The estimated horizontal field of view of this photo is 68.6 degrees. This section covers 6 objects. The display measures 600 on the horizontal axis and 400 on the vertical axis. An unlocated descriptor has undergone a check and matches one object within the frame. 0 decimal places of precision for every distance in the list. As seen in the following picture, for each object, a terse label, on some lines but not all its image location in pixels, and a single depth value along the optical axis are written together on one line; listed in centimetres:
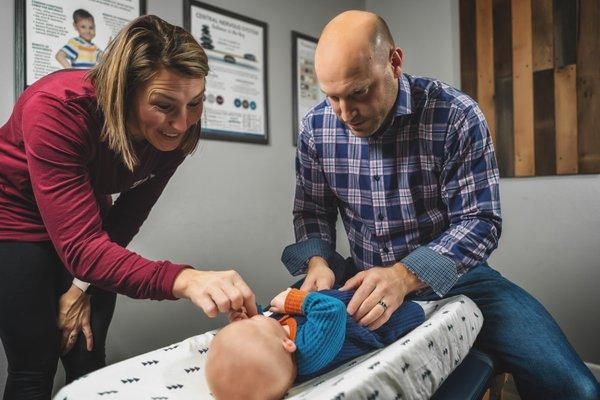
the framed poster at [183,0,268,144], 209
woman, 91
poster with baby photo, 159
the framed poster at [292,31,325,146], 250
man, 117
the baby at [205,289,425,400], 86
